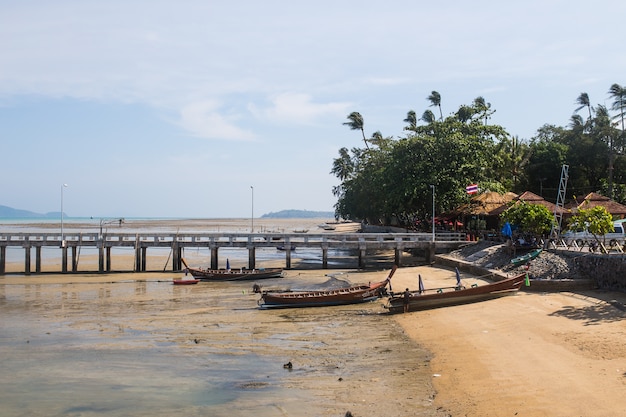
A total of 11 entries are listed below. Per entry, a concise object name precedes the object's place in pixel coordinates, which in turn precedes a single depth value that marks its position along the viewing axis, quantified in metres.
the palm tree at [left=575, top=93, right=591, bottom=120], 67.44
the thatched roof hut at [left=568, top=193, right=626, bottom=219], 40.78
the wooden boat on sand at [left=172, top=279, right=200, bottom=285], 35.69
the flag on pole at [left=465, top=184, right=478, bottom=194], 43.28
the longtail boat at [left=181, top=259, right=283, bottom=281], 37.53
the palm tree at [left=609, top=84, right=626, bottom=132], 58.12
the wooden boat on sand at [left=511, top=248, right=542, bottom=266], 29.53
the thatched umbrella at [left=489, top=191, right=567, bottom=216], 41.41
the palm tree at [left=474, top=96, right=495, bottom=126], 63.68
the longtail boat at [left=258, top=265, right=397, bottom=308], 26.52
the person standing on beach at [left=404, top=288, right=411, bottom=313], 24.02
